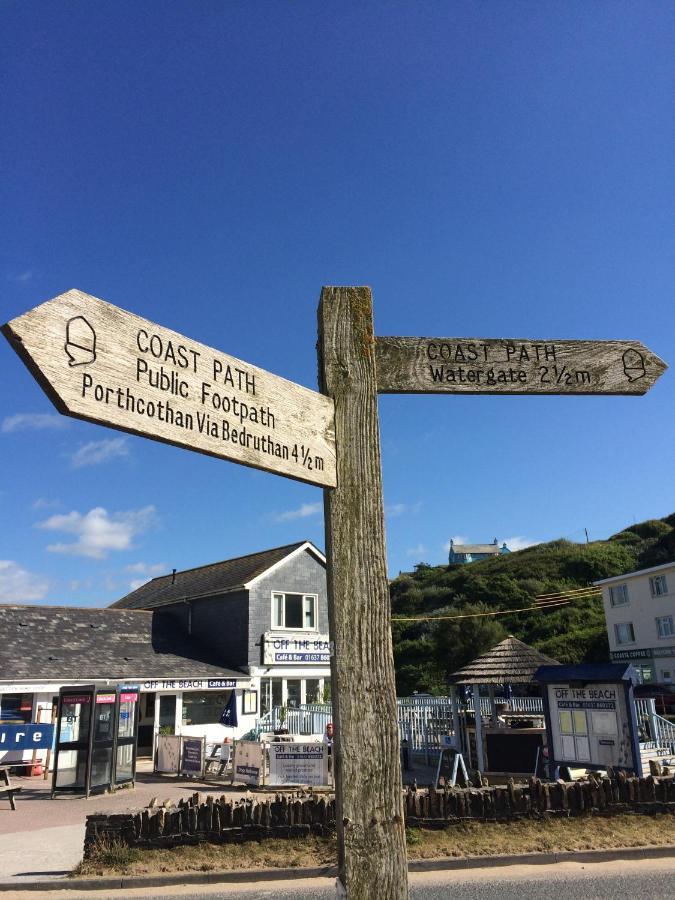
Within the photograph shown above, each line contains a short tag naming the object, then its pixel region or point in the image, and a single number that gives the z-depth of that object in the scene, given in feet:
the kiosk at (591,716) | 48.44
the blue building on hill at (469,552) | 392.27
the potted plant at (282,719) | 77.91
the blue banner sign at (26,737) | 57.00
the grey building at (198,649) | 73.97
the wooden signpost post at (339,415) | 6.33
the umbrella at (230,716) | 68.13
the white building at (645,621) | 122.11
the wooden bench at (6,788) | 51.79
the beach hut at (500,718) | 56.39
